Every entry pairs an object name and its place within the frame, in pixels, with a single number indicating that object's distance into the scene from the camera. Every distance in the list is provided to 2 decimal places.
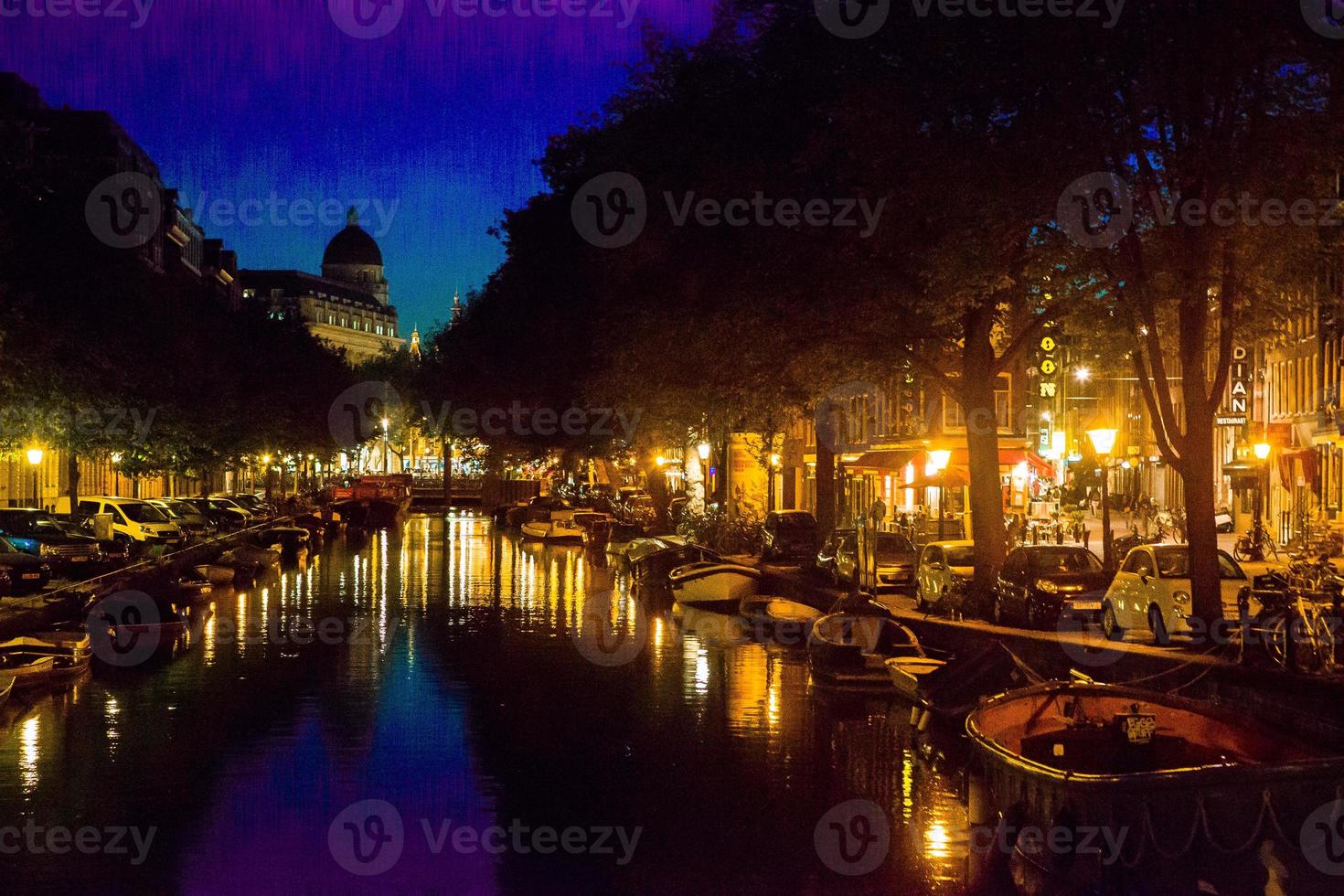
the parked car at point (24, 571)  34.09
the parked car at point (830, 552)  38.31
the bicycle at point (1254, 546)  40.81
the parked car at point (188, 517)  55.53
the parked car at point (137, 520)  50.22
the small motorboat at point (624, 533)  66.00
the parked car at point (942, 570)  31.08
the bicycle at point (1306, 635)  17.98
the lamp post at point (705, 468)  64.36
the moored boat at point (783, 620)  31.07
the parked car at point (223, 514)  63.69
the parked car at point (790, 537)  46.25
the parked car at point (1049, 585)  26.70
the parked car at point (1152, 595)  23.72
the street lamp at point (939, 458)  44.84
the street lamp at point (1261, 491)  41.06
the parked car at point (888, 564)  36.69
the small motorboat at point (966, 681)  19.72
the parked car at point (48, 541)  38.47
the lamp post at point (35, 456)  48.53
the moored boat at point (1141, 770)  12.62
